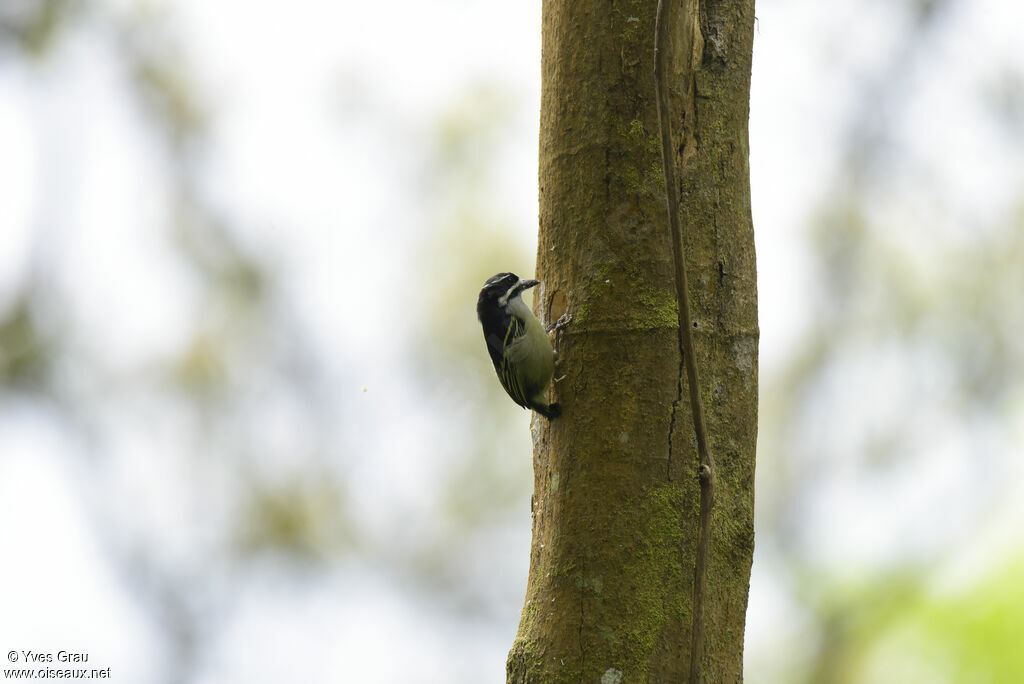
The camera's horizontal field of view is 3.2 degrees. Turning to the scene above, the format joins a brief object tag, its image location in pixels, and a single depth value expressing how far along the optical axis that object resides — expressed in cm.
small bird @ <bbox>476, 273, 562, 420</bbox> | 912
